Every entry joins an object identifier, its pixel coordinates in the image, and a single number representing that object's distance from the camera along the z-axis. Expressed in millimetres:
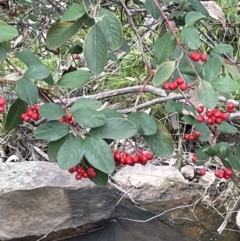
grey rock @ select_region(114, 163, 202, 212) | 2871
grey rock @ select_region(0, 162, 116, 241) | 2510
